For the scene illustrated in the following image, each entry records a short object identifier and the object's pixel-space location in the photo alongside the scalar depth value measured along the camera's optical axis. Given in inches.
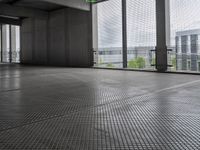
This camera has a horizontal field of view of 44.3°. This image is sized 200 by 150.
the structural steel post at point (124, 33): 399.5
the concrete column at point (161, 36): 337.7
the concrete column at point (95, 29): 454.6
